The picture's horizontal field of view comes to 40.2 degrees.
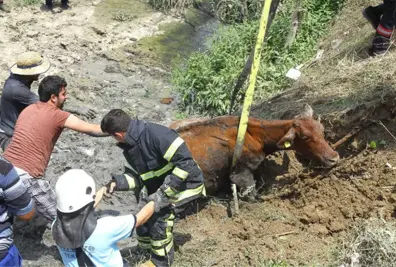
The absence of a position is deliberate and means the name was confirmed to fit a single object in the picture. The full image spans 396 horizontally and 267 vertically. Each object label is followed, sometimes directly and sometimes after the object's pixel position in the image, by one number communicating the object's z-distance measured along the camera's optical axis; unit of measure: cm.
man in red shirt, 548
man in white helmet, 373
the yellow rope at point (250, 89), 568
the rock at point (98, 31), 1119
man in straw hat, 583
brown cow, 627
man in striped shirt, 433
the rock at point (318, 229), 570
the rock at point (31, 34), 1058
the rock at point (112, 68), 1004
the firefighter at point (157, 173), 491
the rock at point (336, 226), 562
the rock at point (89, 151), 782
